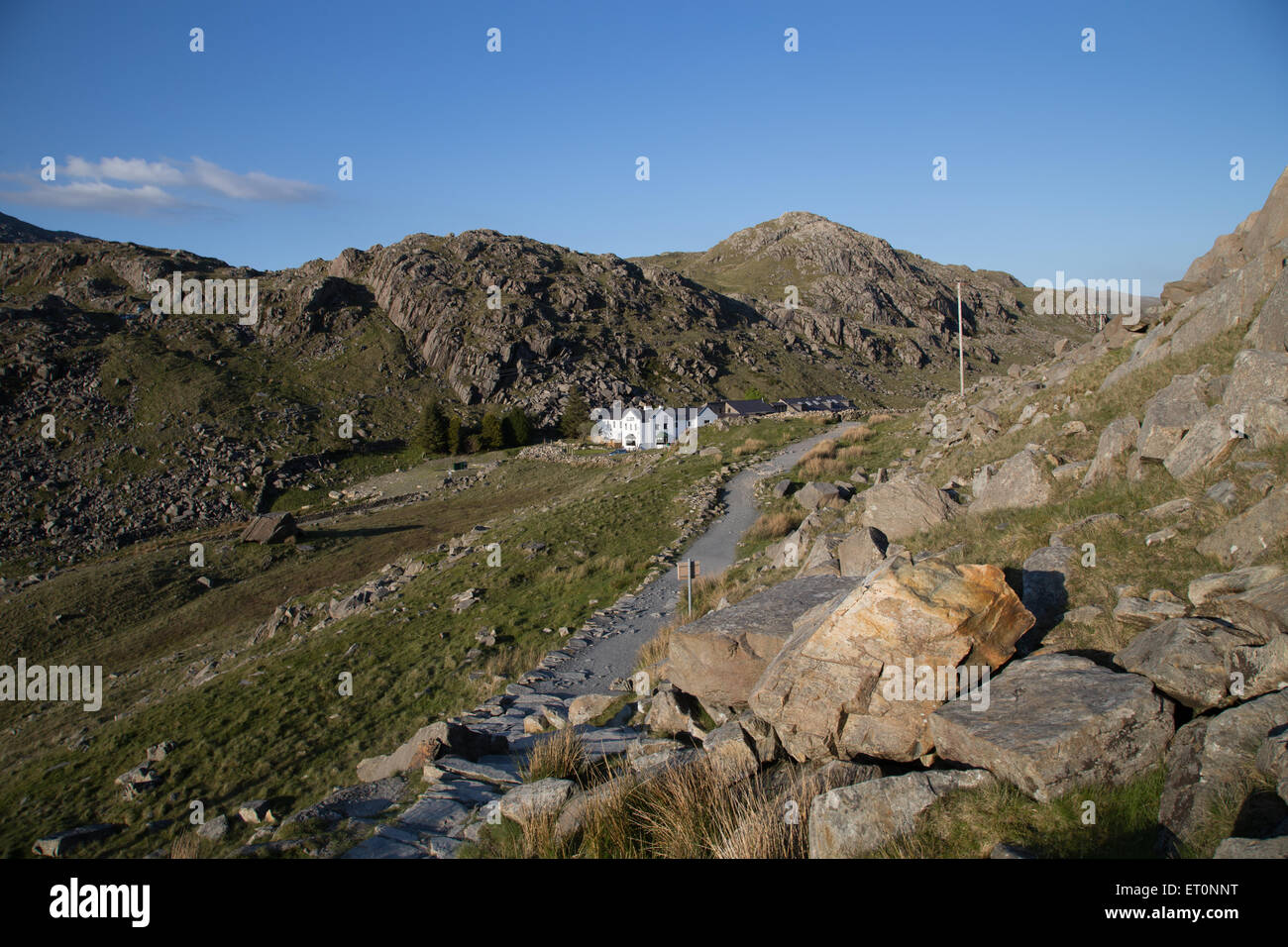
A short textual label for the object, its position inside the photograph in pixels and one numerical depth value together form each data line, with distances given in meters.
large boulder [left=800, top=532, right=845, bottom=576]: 12.61
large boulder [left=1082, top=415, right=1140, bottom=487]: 11.77
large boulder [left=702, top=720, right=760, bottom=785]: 6.82
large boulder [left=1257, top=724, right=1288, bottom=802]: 4.43
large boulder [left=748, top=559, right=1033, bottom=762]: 6.73
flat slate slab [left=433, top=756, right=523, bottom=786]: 8.74
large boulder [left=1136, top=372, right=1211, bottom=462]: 10.89
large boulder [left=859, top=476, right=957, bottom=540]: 13.44
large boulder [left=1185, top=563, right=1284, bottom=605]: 6.80
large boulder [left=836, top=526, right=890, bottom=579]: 11.81
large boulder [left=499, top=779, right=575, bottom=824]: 6.63
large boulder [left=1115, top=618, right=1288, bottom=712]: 5.51
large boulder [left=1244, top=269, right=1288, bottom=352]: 10.59
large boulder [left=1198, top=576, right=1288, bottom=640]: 5.95
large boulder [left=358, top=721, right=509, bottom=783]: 9.93
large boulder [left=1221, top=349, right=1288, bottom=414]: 9.66
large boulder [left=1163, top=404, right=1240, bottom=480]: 9.74
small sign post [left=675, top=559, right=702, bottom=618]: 16.66
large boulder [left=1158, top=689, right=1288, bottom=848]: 4.59
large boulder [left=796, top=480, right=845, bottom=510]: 23.55
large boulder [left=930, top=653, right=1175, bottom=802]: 5.33
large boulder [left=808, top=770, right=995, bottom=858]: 5.18
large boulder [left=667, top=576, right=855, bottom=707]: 8.88
